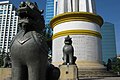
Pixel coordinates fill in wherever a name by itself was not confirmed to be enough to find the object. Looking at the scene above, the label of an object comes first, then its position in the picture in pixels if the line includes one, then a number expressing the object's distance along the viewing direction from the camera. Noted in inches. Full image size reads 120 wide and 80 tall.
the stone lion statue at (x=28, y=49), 85.0
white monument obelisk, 358.9
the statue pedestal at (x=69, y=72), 220.5
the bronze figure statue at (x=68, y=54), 236.9
